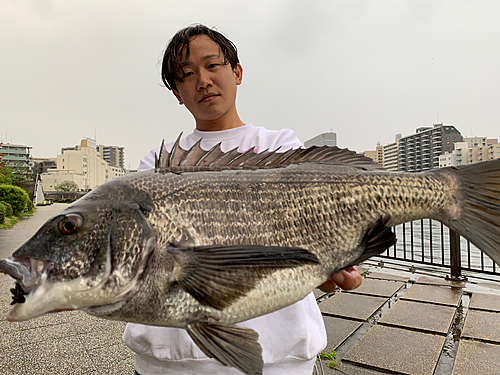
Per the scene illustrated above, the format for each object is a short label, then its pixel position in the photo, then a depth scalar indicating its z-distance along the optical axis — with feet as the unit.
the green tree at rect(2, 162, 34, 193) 107.45
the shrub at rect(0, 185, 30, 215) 65.00
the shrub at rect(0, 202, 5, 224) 50.86
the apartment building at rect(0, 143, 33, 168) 305.53
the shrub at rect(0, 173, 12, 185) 81.91
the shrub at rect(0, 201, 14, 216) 58.16
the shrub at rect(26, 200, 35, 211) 79.25
